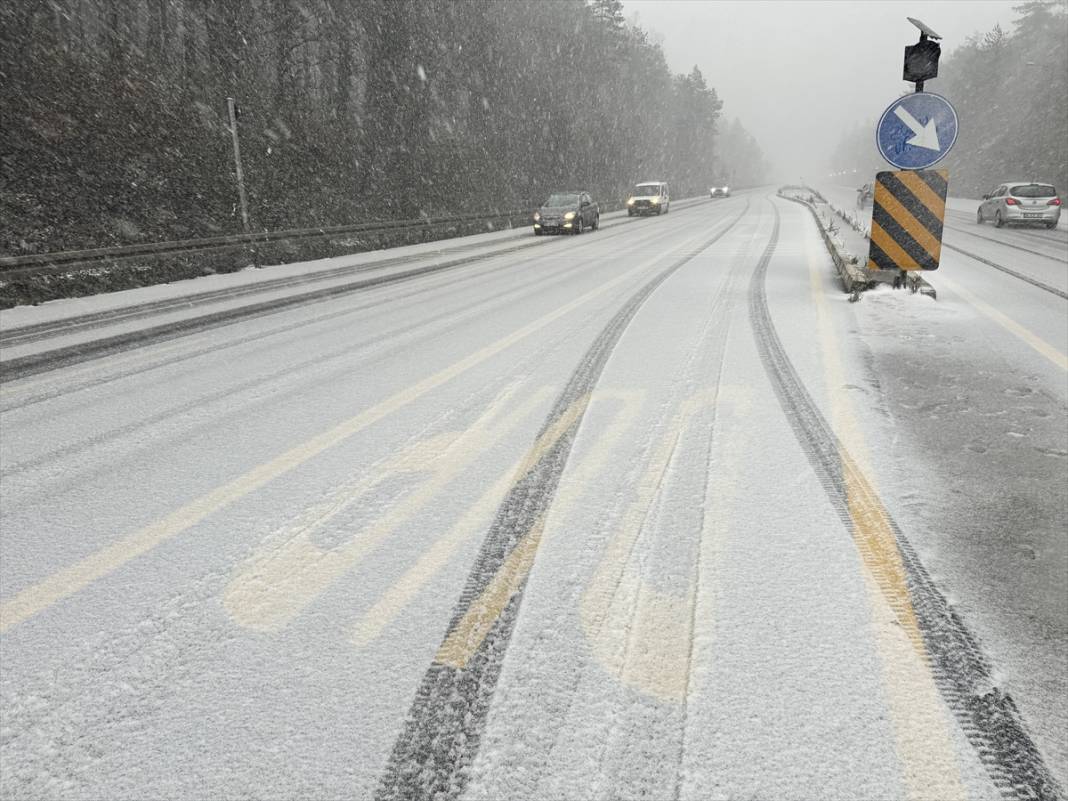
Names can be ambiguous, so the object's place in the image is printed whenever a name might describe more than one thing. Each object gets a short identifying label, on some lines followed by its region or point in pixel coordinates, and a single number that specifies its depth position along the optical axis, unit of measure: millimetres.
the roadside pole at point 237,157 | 16484
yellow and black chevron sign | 8414
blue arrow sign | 7617
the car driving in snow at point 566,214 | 24953
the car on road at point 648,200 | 37781
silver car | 22656
